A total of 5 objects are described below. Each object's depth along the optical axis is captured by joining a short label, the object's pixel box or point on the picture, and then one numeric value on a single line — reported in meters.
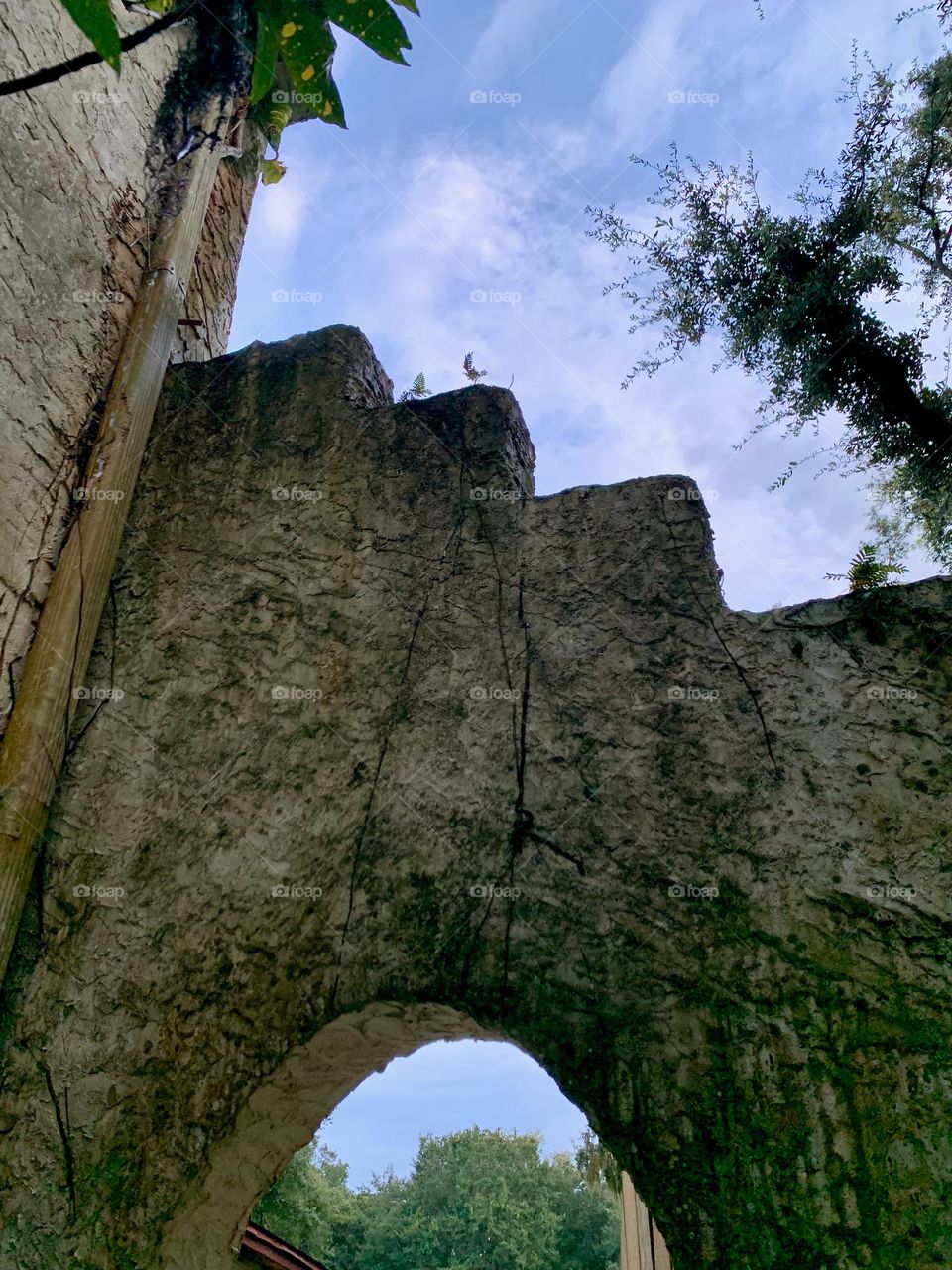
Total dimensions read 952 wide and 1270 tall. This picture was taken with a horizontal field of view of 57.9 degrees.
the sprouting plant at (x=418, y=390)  3.32
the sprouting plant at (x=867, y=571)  2.45
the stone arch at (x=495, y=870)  1.82
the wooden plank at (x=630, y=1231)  6.12
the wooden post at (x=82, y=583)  2.38
